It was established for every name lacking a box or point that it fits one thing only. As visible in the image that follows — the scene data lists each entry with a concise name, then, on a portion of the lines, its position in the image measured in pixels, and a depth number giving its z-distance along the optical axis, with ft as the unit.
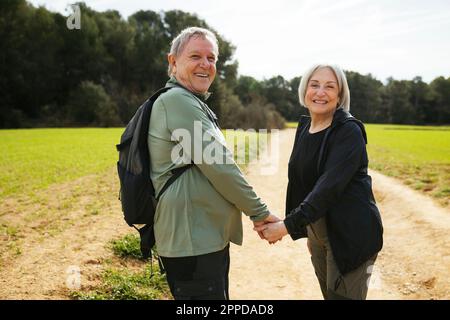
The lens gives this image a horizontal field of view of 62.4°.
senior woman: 8.82
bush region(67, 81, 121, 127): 163.22
